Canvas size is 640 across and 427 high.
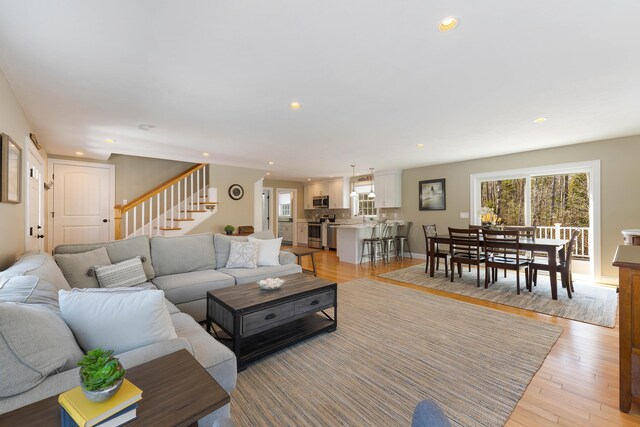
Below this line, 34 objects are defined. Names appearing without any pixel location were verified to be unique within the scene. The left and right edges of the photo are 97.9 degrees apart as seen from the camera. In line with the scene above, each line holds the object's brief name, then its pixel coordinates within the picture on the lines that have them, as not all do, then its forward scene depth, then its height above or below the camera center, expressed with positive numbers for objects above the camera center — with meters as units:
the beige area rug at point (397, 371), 1.71 -1.21
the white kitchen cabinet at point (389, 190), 7.36 +0.64
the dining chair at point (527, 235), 4.29 -0.39
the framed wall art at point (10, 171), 2.12 +0.38
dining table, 3.72 -0.48
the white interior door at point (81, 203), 5.35 +0.27
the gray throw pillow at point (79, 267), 2.57 -0.48
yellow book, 0.77 -0.55
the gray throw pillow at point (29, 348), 0.97 -0.50
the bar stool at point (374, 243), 6.31 -0.69
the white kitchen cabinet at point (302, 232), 9.55 -0.62
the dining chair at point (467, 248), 4.34 -0.58
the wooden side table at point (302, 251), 4.62 -0.63
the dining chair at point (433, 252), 5.06 -0.73
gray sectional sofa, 1.16 -0.61
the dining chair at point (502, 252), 3.95 -0.61
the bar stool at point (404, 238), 7.06 -0.64
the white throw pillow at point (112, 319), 1.29 -0.48
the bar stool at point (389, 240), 6.58 -0.62
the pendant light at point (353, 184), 8.47 +0.96
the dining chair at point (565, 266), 3.79 -0.77
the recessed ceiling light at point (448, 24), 1.63 +1.14
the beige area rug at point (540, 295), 3.25 -1.16
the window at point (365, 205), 8.39 +0.25
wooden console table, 1.69 -0.74
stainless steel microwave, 9.14 +0.42
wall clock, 6.60 +0.57
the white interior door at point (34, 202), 3.13 +0.19
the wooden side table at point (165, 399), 0.81 -0.59
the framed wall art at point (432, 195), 6.55 +0.43
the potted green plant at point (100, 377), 0.81 -0.47
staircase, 5.42 +0.12
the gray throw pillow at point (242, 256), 3.62 -0.54
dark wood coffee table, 2.20 -0.85
